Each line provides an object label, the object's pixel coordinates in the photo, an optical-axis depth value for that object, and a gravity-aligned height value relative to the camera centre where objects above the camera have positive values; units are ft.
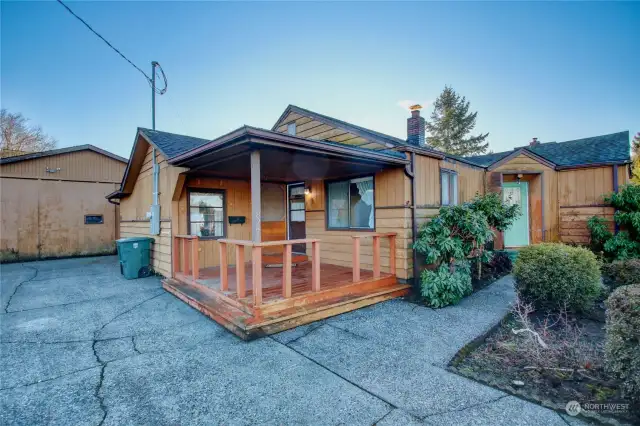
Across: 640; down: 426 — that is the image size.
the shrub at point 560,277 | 14.75 -3.41
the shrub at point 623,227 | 24.21 -1.51
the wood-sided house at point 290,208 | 13.76 +0.40
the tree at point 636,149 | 56.40 +13.41
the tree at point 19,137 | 47.60 +13.25
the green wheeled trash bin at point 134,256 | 23.98 -3.32
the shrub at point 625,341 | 7.11 -3.29
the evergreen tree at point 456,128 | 89.86 +24.92
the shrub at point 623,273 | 18.33 -4.02
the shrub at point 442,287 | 16.51 -4.18
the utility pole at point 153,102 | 41.86 +16.57
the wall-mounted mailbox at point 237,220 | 24.75 -0.49
